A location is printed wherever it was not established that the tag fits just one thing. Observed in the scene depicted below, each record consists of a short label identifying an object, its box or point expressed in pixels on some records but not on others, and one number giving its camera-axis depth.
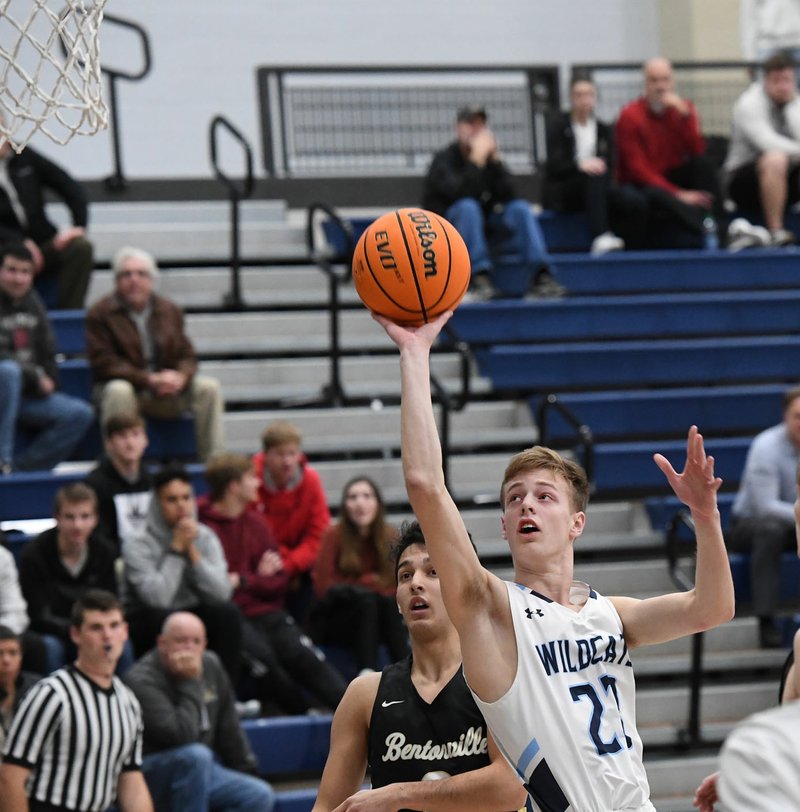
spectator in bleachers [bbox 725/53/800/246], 21.07
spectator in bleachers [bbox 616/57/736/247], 20.78
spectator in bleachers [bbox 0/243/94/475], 15.36
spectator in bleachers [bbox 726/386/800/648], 15.02
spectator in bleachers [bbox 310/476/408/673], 13.94
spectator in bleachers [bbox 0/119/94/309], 17.71
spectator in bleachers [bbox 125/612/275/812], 12.28
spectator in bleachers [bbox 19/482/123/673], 13.16
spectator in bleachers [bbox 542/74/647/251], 20.73
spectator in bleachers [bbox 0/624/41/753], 11.98
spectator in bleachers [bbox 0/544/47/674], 12.76
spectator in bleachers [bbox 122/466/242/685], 13.40
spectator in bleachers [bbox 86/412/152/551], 14.08
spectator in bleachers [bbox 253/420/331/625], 14.89
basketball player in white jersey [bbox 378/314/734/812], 5.99
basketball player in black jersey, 7.09
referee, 11.51
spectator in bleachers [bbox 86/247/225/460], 15.93
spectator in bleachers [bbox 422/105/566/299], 19.14
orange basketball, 6.29
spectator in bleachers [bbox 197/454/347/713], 13.86
